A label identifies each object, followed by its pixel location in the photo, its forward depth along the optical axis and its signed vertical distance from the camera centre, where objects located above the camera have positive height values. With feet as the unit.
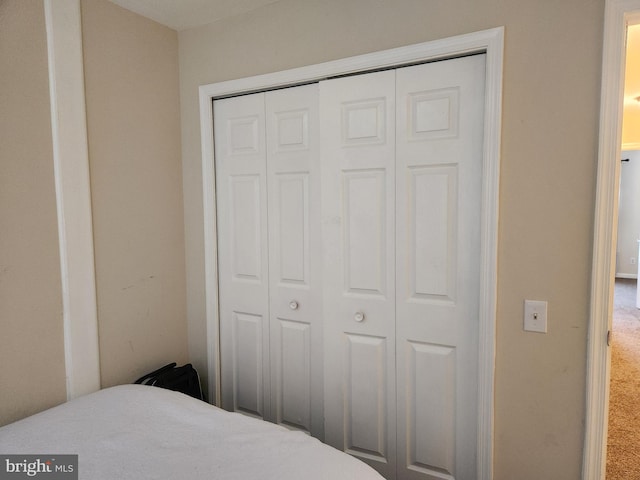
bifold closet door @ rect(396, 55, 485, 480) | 5.33 -0.76
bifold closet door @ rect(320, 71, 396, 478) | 5.85 -0.84
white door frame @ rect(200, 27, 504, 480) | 4.97 +0.73
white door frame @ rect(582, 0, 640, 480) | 4.44 -0.25
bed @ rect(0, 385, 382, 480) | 3.60 -2.45
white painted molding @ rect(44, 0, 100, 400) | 5.43 +0.30
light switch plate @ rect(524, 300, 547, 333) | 4.96 -1.38
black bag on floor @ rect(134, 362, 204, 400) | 6.65 -2.98
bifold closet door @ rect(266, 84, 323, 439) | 6.50 -0.82
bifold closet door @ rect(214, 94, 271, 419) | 7.00 -0.79
